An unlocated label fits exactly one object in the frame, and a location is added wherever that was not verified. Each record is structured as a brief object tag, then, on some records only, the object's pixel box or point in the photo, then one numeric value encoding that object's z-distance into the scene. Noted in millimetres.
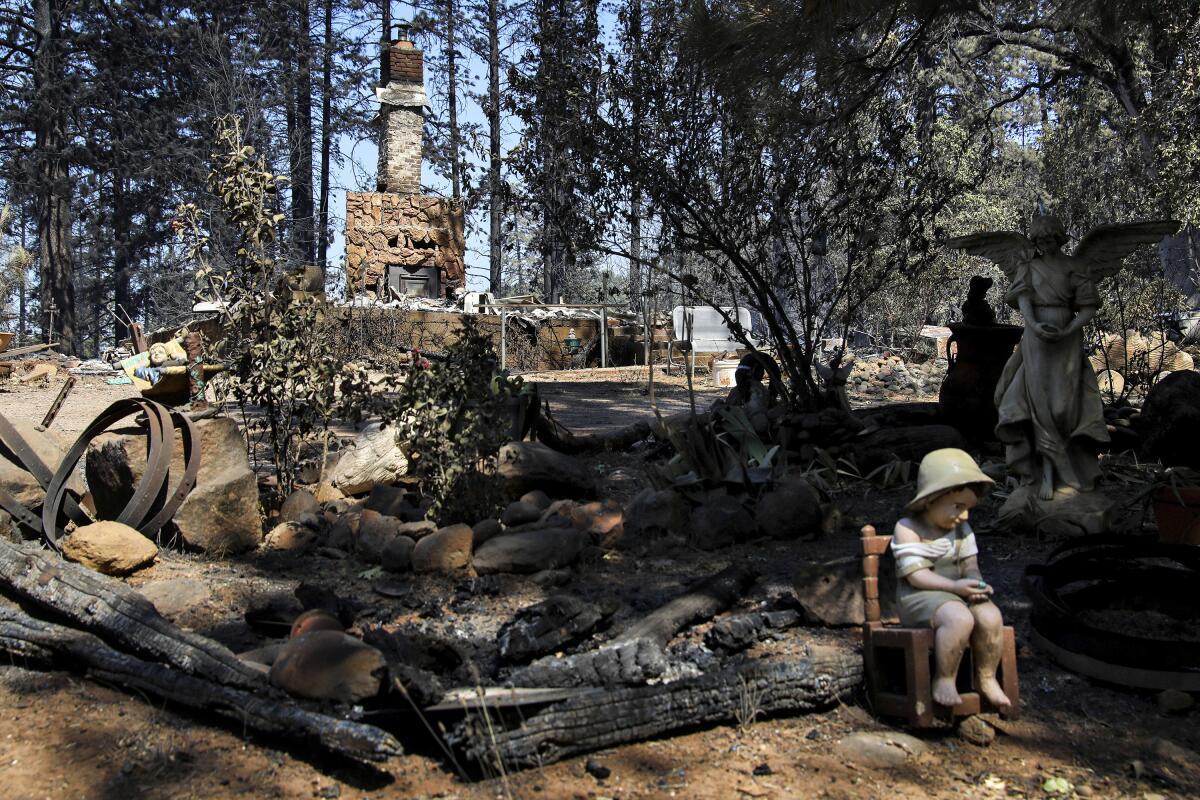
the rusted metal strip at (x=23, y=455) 5746
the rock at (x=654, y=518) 5840
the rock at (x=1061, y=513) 5449
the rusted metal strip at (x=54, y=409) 6707
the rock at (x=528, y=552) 5117
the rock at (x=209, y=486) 5492
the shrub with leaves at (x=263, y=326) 6094
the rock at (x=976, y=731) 3094
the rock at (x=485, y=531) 5414
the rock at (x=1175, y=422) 7465
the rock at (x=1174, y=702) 3344
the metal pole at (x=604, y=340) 19539
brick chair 3049
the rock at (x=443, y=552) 5113
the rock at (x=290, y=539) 5645
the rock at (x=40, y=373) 16078
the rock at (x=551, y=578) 4934
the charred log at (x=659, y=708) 2922
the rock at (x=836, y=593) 4055
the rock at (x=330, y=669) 3127
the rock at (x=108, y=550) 4887
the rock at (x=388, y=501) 6090
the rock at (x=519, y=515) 5809
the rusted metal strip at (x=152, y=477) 5273
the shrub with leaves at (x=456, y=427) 5762
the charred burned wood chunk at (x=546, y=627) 3701
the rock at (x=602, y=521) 5719
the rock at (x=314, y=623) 3760
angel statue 5570
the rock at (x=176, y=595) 4371
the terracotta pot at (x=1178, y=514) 4867
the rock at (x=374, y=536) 5391
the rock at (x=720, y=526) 5668
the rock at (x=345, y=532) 5621
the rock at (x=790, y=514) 5719
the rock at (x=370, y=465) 6684
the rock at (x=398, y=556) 5199
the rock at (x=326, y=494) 6491
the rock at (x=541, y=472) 6555
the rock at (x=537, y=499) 6184
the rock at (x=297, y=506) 6027
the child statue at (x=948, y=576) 3027
